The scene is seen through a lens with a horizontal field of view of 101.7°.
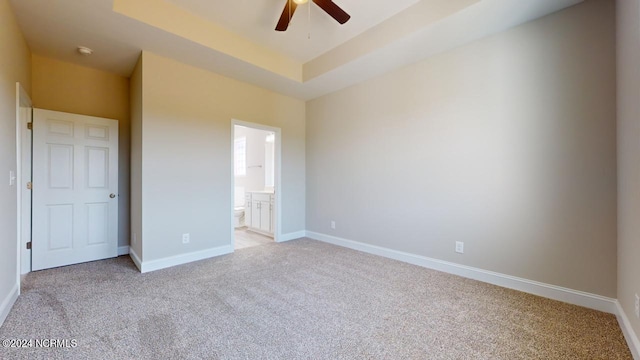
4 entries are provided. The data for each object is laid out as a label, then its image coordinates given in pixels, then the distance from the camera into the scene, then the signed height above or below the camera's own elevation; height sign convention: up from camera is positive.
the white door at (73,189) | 3.12 -0.11
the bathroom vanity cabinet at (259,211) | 5.00 -0.64
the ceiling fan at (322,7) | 2.32 +1.57
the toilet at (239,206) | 6.14 -0.66
